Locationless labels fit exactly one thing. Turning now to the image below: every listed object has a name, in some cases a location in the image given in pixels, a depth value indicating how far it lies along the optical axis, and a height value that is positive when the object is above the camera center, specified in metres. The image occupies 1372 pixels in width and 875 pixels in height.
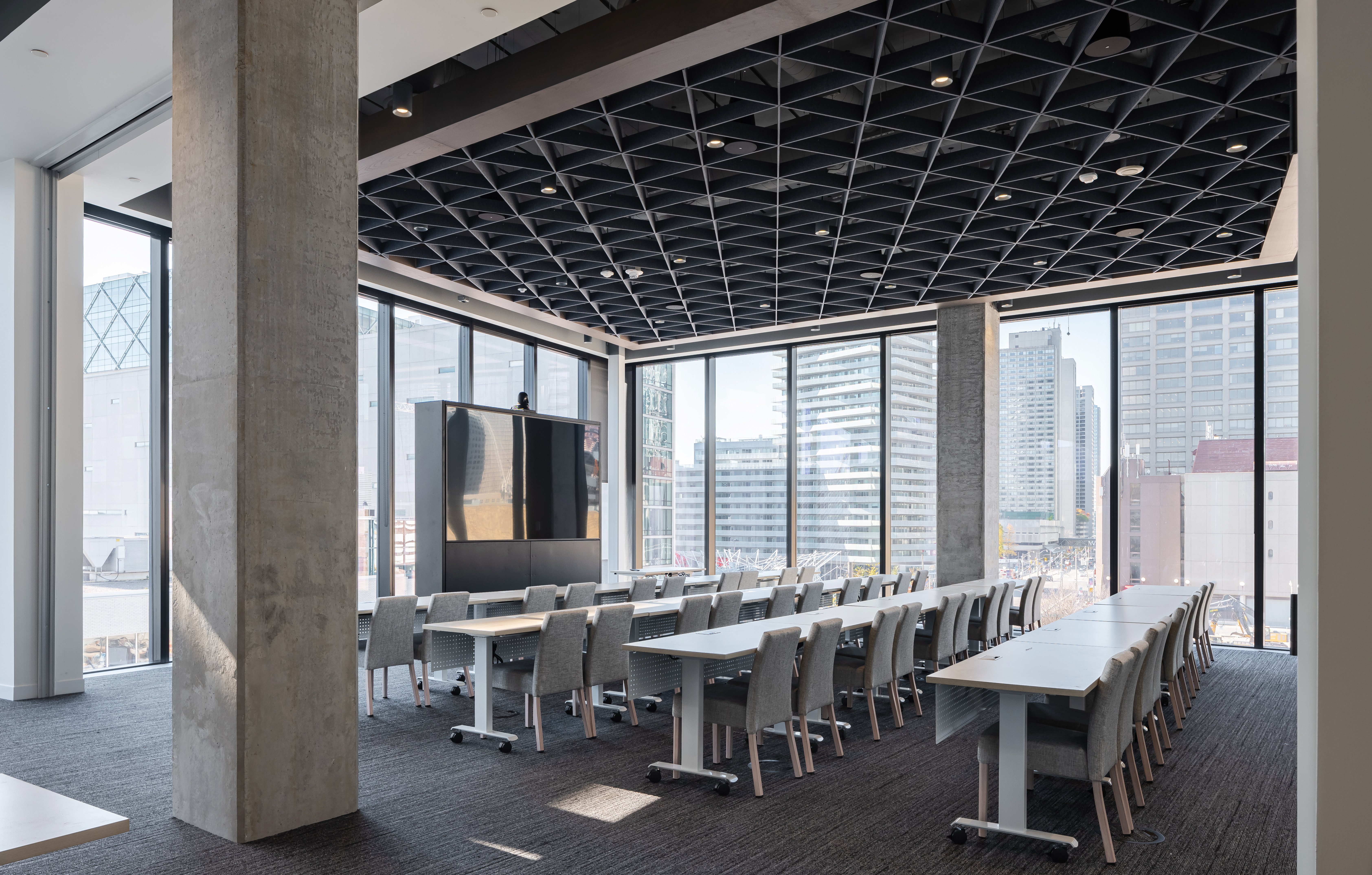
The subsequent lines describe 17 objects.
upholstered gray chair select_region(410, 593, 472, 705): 6.84 -1.33
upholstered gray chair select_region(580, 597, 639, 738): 5.98 -1.42
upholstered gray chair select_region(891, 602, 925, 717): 6.40 -1.47
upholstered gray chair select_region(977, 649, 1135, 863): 3.84 -1.35
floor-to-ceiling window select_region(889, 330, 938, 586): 12.88 -0.01
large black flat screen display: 10.09 -0.38
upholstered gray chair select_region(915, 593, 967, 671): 7.12 -1.55
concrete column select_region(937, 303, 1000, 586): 11.39 +0.04
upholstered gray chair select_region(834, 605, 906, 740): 6.05 -1.54
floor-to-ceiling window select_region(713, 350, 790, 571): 14.08 -0.25
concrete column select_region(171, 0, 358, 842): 3.89 +0.10
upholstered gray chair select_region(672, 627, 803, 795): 4.76 -1.40
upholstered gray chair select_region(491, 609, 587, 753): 5.67 -1.45
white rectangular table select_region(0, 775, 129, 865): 1.93 -0.88
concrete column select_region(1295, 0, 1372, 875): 1.97 -0.04
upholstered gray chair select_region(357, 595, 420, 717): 6.57 -1.45
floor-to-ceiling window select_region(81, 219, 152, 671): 8.03 +0.01
